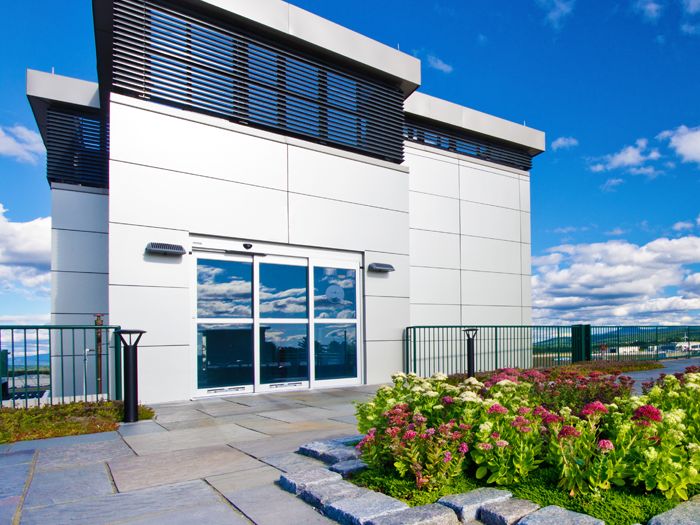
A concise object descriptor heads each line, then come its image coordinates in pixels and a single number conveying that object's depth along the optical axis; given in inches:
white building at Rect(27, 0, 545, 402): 301.3
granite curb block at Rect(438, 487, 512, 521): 110.9
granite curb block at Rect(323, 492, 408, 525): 108.4
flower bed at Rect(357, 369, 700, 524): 114.6
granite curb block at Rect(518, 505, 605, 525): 100.6
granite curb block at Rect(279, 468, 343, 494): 130.9
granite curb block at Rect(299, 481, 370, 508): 121.0
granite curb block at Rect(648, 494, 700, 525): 101.2
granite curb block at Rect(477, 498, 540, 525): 106.2
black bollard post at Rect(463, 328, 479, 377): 375.9
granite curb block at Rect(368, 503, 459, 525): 104.1
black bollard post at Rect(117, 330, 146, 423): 235.8
